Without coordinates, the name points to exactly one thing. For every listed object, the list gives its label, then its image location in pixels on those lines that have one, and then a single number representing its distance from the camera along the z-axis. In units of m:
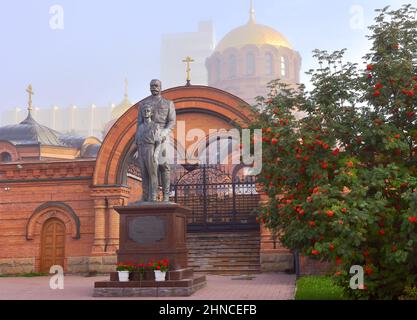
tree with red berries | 8.10
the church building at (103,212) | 19.27
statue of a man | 12.27
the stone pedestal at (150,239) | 11.08
